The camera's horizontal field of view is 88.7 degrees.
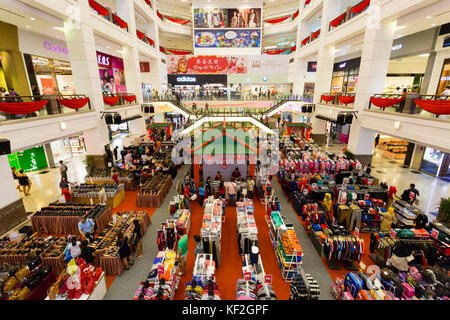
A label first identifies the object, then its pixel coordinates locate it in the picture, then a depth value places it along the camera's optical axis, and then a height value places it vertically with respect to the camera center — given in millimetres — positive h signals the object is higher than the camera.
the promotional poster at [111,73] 20998 +1605
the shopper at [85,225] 7488 -4266
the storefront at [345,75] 20248 +1417
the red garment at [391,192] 9737 -4142
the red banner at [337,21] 15379 +4619
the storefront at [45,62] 13289 +1734
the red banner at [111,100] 14353 -630
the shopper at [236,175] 11258 -3971
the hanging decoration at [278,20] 27772 +8171
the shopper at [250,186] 10359 -4123
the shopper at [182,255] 6391 -4430
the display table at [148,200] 10258 -4712
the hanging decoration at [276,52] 28959 +4716
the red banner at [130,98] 17575 -608
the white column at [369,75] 11852 +819
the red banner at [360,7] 12466 +4537
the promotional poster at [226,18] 25750 +7808
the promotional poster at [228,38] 26391 +5769
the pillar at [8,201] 8336 -4027
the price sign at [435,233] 6723 -4018
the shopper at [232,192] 10112 -4289
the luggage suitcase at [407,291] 5043 -4221
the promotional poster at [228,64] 26797 +2959
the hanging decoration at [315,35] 19628 +4682
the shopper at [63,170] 11745 -3936
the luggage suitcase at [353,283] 5038 -4119
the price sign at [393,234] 6891 -4114
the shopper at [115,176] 11422 -4105
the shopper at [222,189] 10630 -4359
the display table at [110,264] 6422 -4700
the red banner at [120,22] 15633 +4573
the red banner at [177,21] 27500 +7982
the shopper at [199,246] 6250 -4234
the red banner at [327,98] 17466 -543
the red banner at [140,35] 19659 +4564
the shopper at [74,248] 6184 -4080
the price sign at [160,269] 5371 -4037
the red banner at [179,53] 28102 +4397
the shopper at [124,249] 6480 -4329
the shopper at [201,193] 10305 -4446
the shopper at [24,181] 10938 -4218
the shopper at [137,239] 7031 -4407
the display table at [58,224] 8242 -4641
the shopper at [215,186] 10617 -4271
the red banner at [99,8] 12820 +4529
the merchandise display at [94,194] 10125 -4402
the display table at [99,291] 5233 -4625
